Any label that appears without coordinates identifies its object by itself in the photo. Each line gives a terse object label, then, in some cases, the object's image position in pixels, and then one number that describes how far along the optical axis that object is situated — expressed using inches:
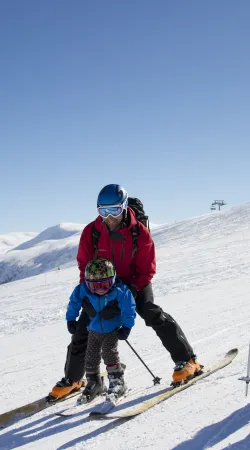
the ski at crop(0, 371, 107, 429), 172.9
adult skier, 186.1
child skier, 175.6
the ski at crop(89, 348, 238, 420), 153.5
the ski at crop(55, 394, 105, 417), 168.2
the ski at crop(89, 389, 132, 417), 163.8
